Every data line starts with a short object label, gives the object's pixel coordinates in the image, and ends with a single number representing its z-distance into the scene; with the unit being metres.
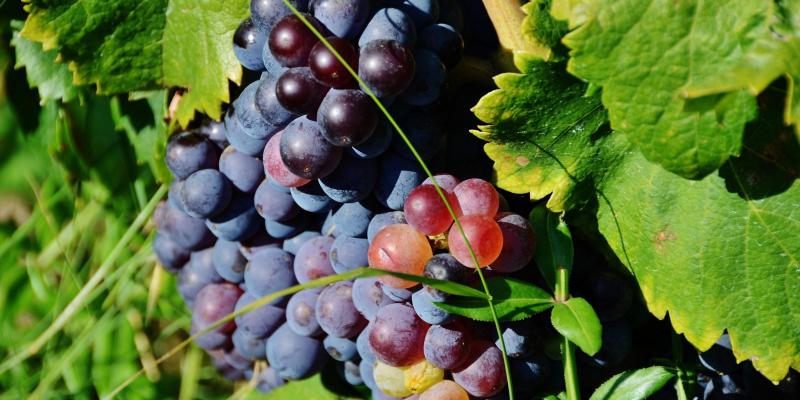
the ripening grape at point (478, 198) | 0.61
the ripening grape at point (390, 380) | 0.63
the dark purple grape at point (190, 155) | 0.65
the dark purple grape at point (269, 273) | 0.65
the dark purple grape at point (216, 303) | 0.67
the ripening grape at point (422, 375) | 0.63
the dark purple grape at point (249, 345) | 0.67
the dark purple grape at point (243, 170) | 0.65
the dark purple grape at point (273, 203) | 0.64
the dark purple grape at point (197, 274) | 0.68
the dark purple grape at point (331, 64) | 0.60
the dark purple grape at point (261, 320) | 0.66
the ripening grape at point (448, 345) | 0.62
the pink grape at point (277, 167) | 0.62
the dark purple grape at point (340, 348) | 0.65
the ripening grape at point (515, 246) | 0.62
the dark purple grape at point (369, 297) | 0.63
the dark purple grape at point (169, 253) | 0.68
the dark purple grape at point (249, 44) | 0.63
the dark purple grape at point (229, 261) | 0.66
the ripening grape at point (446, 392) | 0.62
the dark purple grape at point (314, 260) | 0.64
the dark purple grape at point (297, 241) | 0.65
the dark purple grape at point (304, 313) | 0.65
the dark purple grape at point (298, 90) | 0.61
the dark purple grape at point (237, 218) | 0.65
